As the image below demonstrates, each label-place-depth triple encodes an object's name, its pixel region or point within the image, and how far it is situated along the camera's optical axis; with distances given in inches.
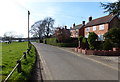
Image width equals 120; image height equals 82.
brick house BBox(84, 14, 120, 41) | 850.5
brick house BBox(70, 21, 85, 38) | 1416.6
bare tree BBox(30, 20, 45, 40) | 1875.5
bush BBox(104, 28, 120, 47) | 478.9
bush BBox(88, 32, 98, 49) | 488.1
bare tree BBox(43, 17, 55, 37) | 1870.4
